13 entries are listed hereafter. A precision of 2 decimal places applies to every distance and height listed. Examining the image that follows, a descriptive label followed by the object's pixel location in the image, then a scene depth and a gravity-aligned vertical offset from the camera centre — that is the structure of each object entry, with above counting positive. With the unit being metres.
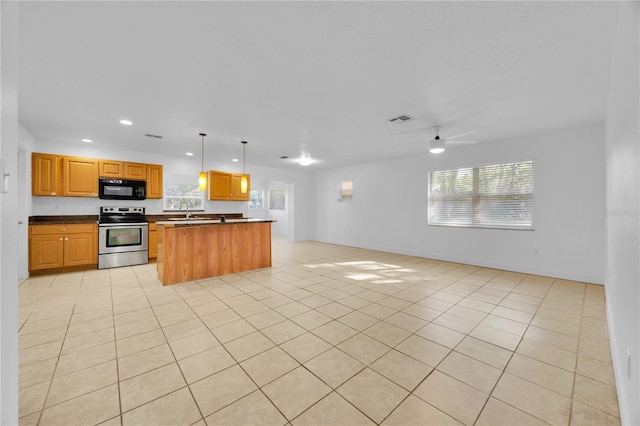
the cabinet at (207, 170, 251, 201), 6.62 +0.71
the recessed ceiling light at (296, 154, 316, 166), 6.59 +1.42
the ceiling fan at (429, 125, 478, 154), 4.31 +1.15
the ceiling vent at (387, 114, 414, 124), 3.80 +1.41
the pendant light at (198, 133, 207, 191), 4.46 +0.57
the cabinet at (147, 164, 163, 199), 5.94 +0.76
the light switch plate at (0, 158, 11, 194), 1.08 +0.16
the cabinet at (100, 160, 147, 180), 5.41 +0.95
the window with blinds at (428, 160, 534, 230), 4.84 +0.33
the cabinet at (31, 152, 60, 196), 4.76 +0.75
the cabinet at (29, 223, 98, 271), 4.55 -0.58
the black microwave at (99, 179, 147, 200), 5.39 +0.53
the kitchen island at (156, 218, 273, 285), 4.18 -0.61
